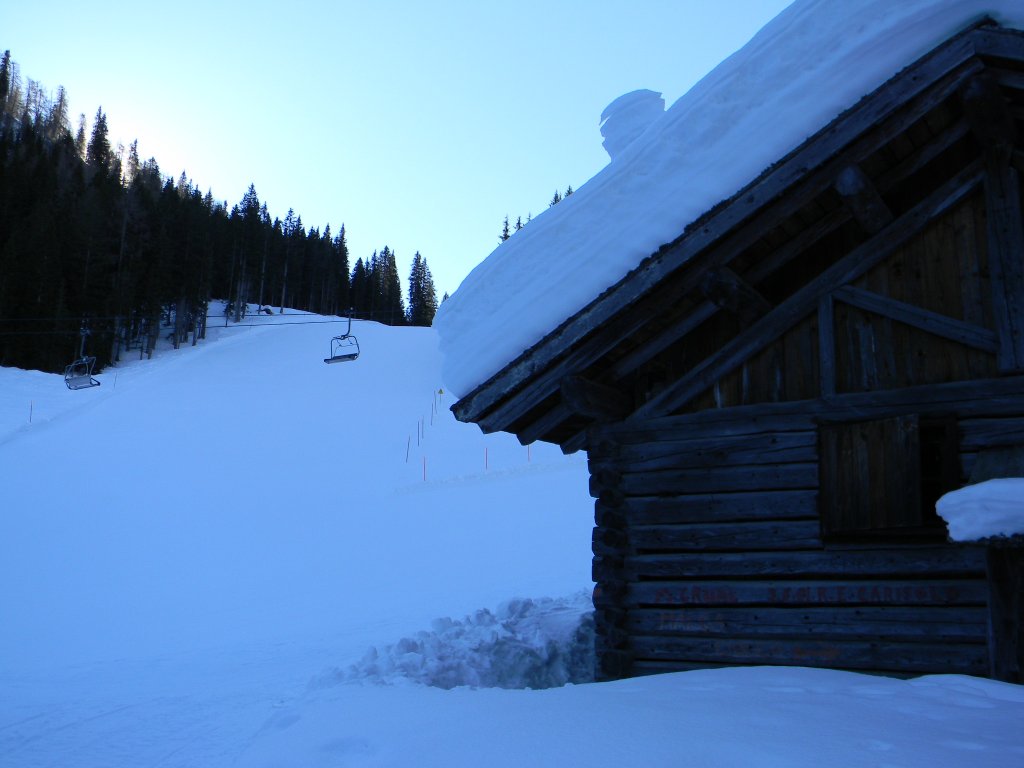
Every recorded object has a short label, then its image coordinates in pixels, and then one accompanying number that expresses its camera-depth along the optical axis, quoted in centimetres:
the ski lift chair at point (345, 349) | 5617
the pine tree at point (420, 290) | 10206
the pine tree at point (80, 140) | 10609
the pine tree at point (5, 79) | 10375
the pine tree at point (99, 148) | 9813
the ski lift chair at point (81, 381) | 3472
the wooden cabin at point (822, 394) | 530
